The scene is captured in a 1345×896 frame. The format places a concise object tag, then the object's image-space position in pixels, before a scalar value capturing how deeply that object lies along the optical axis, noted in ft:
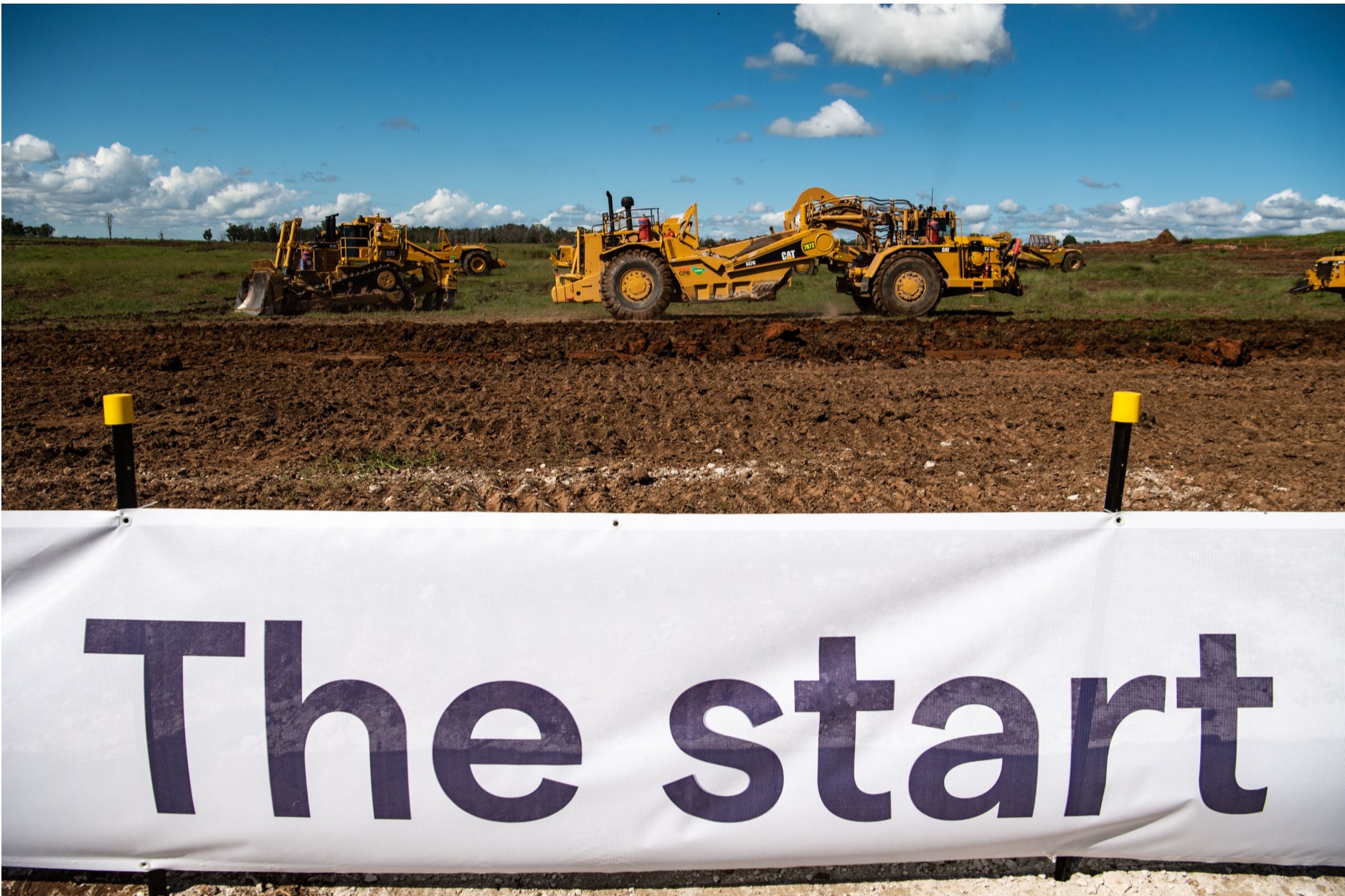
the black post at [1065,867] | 9.36
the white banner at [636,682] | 8.63
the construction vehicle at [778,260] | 64.80
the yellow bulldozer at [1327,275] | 85.81
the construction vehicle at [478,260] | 134.10
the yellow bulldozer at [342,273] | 75.72
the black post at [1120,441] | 8.93
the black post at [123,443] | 8.81
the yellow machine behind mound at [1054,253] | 122.09
